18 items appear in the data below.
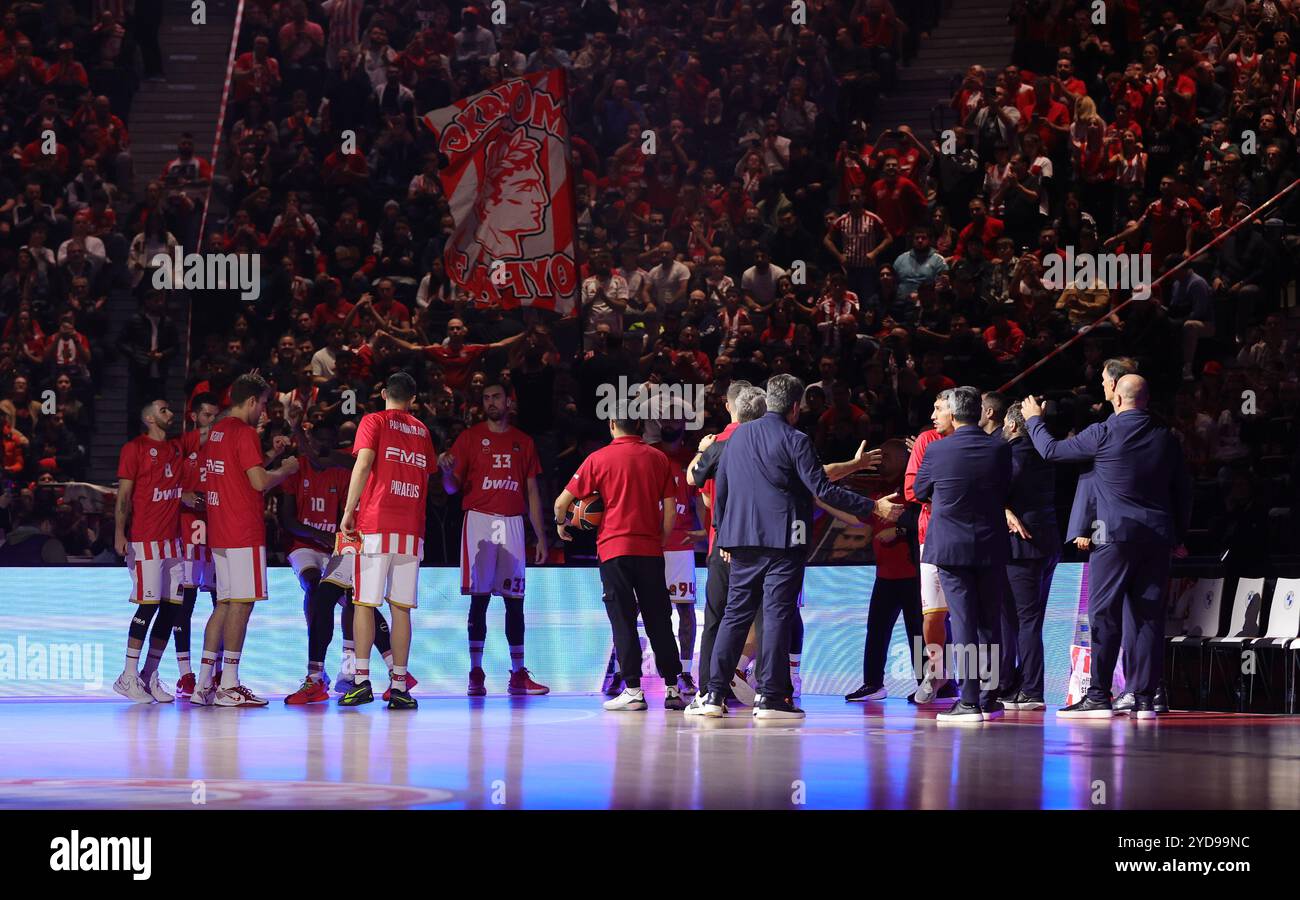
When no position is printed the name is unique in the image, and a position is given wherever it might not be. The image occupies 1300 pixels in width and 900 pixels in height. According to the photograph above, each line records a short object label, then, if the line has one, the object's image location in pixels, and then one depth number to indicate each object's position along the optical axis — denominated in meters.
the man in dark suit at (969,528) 8.66
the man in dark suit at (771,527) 8.91
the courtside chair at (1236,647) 10.73
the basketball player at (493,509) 11.22
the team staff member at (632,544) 9.77
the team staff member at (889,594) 10.94
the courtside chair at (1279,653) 10.43
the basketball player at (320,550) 10.56
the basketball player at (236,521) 10.02
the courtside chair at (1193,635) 11.07
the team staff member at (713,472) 9.54
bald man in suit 9.16
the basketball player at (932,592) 9.63
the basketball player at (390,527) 9.77
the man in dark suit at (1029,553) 9.92
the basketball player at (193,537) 10.75
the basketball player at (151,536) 10.66
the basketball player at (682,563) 11.55
